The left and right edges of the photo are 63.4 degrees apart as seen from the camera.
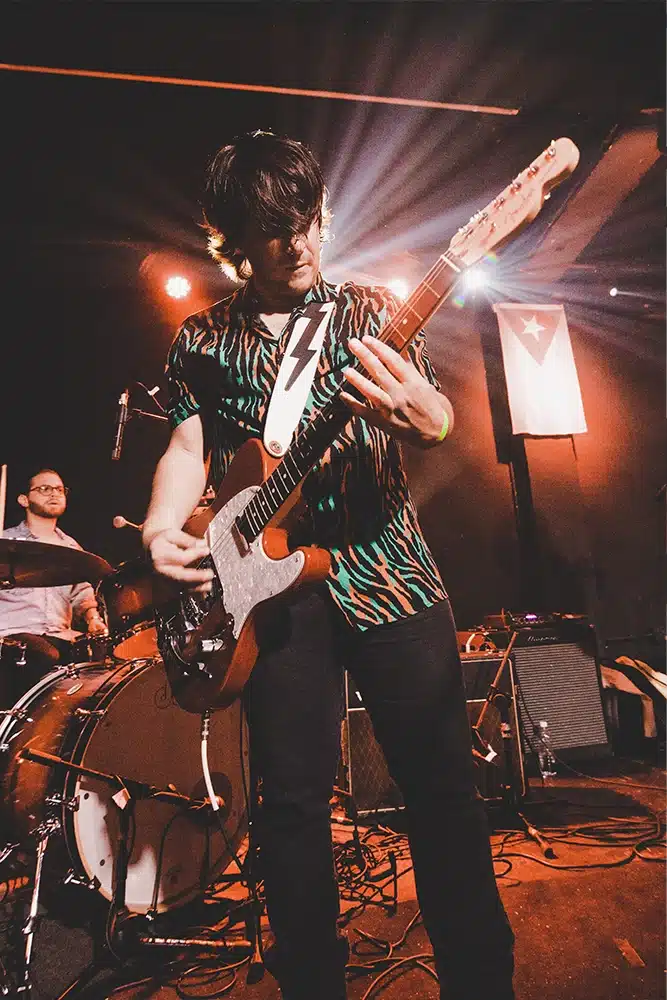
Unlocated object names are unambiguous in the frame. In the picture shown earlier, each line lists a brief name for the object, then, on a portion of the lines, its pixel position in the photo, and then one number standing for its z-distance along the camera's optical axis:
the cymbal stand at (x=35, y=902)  1.78
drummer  4.16
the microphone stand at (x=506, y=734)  3.33
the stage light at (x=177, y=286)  5.55
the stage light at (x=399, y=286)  5.99
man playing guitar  1.09
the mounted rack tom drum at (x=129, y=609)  2.60
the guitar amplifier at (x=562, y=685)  4.07
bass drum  2.24
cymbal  2.27
